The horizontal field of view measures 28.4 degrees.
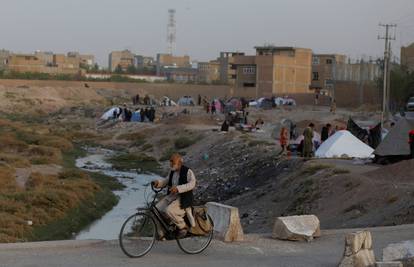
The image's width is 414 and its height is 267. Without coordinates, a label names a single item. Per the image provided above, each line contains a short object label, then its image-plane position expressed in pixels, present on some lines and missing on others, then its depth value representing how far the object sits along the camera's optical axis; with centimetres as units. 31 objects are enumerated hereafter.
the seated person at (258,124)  5341
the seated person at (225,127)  5125
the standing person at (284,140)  3431
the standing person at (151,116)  6899
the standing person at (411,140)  2598
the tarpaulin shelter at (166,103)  8931
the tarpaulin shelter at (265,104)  7923
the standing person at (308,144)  3155
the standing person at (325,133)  3499
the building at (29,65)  17489
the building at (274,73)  11150
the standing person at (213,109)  6869
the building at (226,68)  14475
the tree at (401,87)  7488
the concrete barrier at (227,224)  1279
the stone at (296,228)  1312
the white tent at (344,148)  3228
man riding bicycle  1160
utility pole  4958
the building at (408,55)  9518
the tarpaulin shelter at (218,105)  6994
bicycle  1134
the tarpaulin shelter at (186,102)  9231
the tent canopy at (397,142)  2786
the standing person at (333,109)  6668
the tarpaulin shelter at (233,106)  6595
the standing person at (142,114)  6886
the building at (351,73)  9275
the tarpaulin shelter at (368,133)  3362
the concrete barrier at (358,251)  1034
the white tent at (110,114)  7512
